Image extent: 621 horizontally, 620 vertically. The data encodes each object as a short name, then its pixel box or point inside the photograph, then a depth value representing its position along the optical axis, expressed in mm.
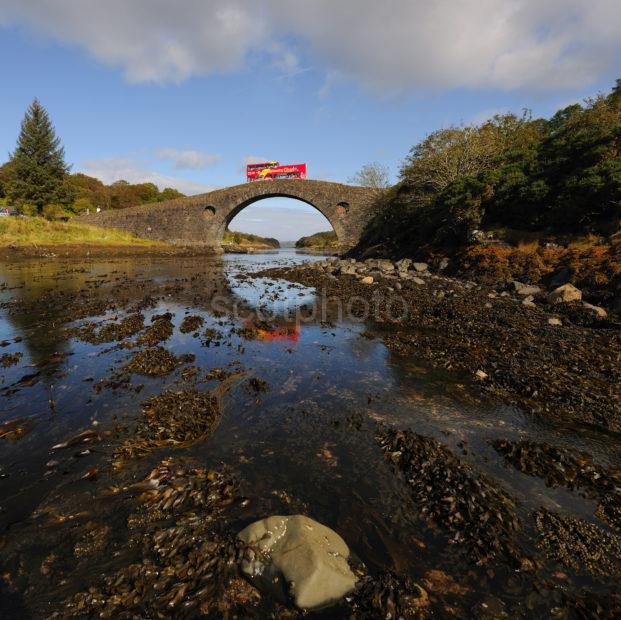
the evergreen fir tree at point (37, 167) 55188
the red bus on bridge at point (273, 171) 67938
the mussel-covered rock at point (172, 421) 5754
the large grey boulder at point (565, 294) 15383
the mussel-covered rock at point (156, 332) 11172
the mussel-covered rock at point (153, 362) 8836
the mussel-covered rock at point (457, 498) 4094
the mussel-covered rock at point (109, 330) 11391
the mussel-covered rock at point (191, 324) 12945
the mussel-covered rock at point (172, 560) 3232
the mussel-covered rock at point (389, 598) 3221
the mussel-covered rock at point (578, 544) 3832
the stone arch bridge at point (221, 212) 63781
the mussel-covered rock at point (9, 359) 9107
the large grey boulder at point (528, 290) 17625
